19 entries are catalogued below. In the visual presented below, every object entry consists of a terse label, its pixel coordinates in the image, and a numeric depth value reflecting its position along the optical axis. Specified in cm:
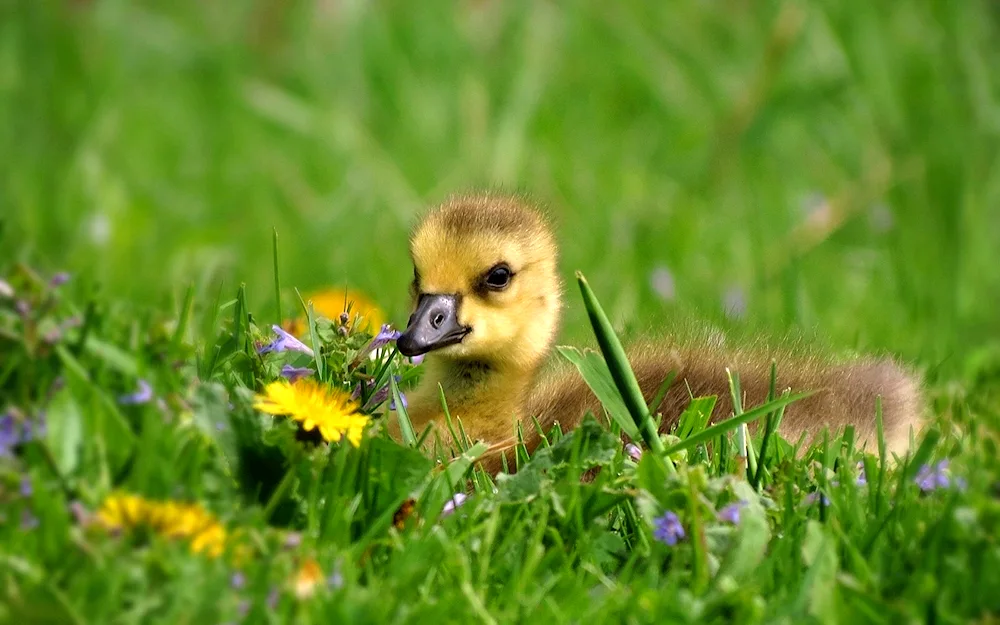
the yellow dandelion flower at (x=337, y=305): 709
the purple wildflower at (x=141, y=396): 395
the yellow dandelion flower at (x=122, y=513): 350
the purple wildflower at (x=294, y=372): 484
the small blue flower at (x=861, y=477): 462
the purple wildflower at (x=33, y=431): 375
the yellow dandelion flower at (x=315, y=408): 427
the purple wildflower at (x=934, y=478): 444
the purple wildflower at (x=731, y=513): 418
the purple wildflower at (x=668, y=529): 411
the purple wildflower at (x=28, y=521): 350
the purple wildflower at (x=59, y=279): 424
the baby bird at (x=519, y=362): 559
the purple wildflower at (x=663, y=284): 868
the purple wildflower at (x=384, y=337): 523
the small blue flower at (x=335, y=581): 365
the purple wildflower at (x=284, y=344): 495
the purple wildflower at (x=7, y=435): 374
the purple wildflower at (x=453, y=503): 435
